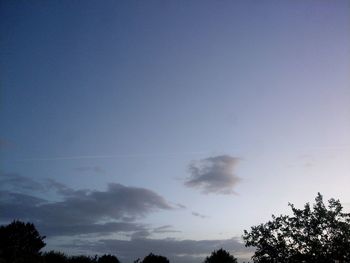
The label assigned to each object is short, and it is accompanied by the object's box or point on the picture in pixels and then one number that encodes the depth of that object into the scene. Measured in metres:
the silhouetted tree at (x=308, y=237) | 38.09
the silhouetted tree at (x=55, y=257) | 71.44
